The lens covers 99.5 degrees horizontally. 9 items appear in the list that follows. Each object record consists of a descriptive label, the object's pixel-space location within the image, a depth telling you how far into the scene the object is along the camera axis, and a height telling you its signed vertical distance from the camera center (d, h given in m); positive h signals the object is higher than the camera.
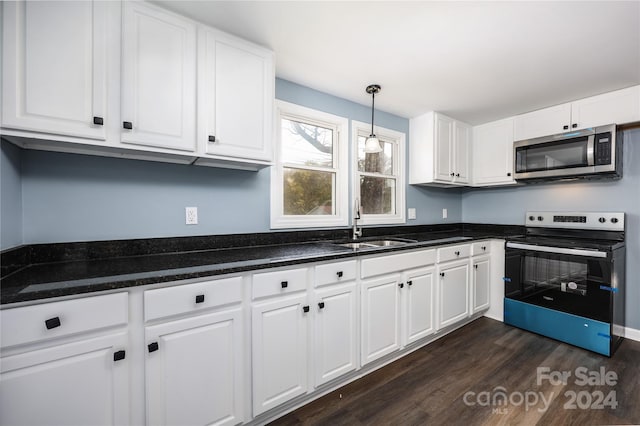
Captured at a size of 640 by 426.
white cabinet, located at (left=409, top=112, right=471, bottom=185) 3.04 +0.72
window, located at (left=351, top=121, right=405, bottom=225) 2.84 +0.38
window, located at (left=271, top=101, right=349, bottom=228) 2.27 +0.38
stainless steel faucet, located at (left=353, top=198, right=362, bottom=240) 2.60 -0.10
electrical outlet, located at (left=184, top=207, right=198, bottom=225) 1.84 -0.03
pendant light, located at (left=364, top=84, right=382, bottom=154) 2.36 +0.61
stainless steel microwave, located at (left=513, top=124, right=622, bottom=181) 2.43 +0.55
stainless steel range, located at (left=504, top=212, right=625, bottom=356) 2.26 -0.62
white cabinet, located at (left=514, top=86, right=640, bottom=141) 2.41 +0.96
